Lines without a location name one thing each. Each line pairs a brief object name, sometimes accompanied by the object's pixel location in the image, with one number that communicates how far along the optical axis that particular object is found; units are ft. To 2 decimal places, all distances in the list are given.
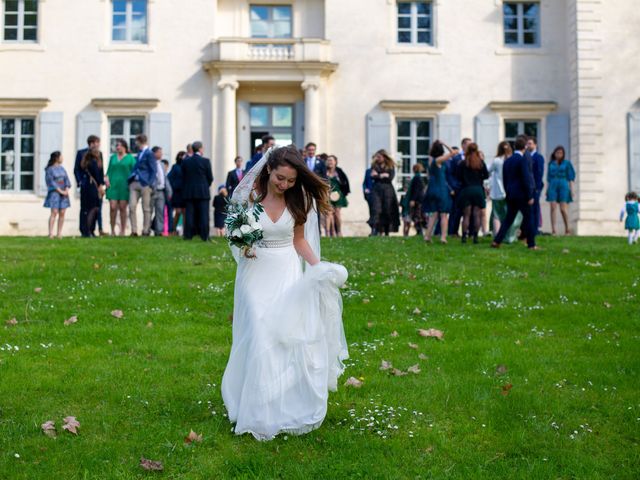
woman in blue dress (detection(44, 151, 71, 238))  57.11
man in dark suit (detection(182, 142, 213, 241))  55.98
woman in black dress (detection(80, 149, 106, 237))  57.72
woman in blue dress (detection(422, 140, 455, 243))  52.70
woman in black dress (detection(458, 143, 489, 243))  52.11
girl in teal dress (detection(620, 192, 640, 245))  58.65
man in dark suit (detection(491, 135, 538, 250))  50.01
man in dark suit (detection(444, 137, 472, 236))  54.85
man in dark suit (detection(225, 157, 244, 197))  63.93
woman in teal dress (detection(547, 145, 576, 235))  66.18
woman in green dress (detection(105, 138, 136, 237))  60.95
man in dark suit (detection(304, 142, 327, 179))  59.52
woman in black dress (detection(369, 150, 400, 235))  59.67
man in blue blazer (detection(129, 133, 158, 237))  60.23
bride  19.51
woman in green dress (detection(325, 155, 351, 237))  62.18
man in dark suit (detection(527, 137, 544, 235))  56.78
